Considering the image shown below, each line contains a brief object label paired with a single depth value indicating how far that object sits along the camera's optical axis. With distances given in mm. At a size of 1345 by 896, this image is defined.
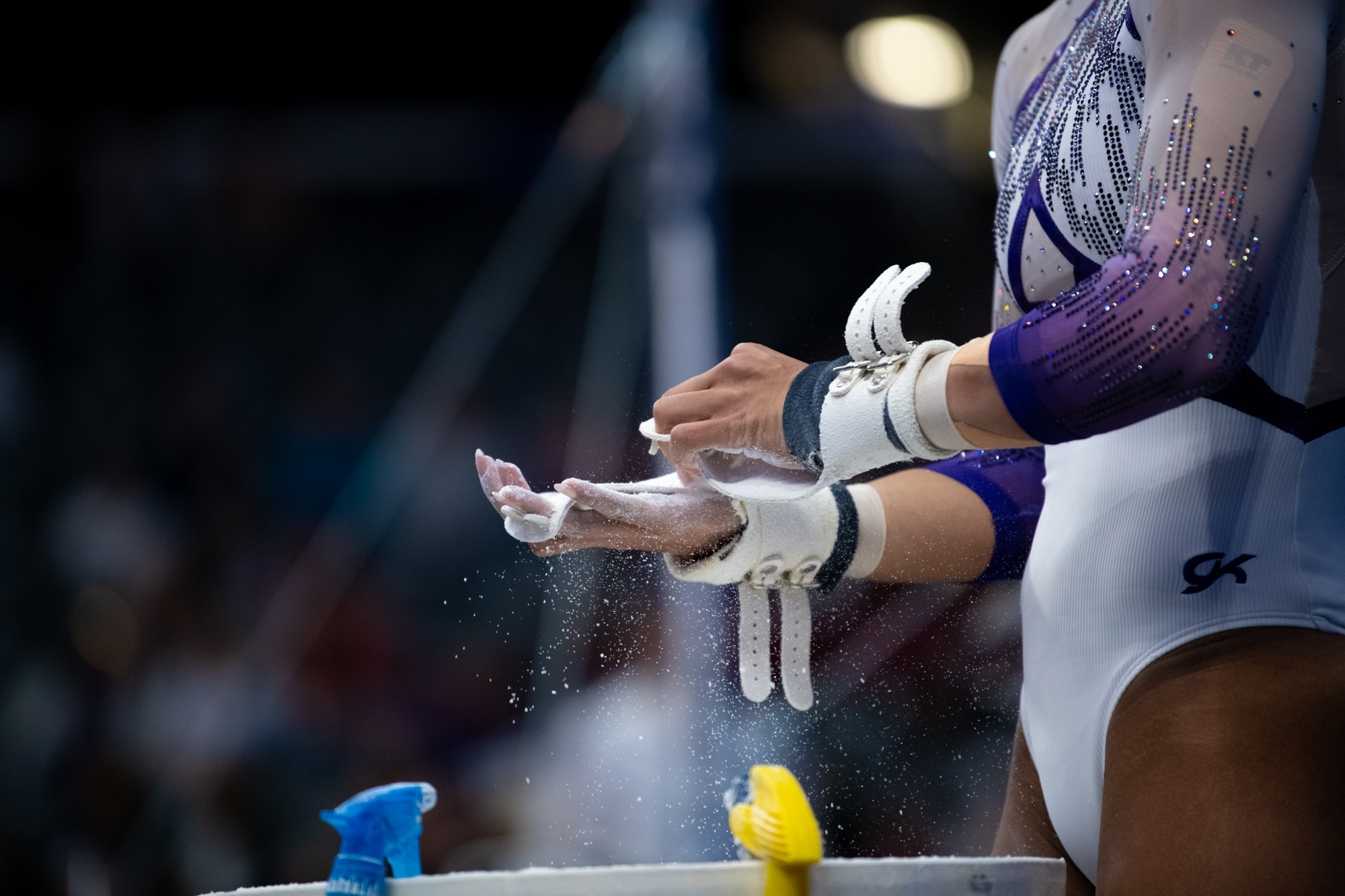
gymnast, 5101
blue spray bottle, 5202
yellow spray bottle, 5199
